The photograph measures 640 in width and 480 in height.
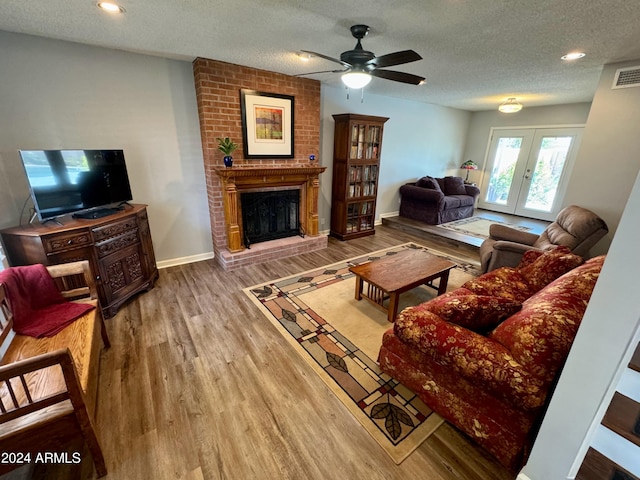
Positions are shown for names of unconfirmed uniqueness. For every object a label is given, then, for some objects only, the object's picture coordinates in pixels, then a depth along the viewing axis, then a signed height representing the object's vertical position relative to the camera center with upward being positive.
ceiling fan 2.04 +0.70
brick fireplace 3.25 -0.17
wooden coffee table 2.49 -1.11
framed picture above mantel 3.51 +0.36
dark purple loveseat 5.45 -0.84
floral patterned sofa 1.22 -0.93
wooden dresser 2.16 -0.86
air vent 2.67 +0.84
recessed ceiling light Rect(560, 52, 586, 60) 2.58 +1.00
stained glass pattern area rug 1.64 -1.52
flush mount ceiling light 4.73 +0.89
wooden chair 1.10 -1.12
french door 5.79 -0.19
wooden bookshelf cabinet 4.45 -0.31
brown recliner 2.65 -0.81
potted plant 3.32 +0.03
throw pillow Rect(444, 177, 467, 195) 6.23 -0.62
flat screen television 2.21 -0.31
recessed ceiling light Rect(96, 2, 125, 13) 1.87 +0.93
